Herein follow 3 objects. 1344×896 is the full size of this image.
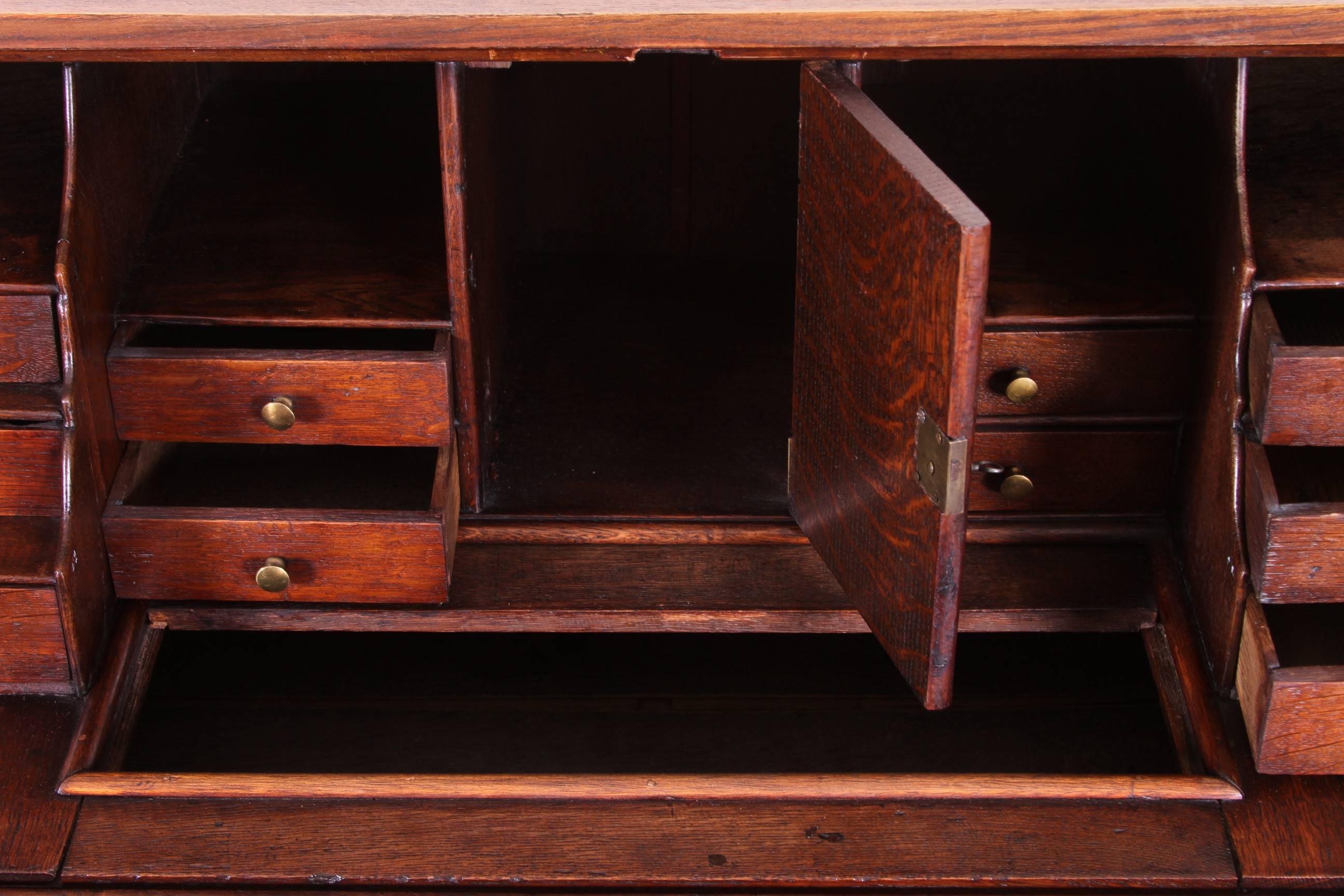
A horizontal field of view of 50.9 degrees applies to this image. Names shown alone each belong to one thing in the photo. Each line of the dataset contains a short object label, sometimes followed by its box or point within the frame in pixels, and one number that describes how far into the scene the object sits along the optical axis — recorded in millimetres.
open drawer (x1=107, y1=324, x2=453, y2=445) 1531
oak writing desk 1339
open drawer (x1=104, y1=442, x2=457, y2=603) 1553
